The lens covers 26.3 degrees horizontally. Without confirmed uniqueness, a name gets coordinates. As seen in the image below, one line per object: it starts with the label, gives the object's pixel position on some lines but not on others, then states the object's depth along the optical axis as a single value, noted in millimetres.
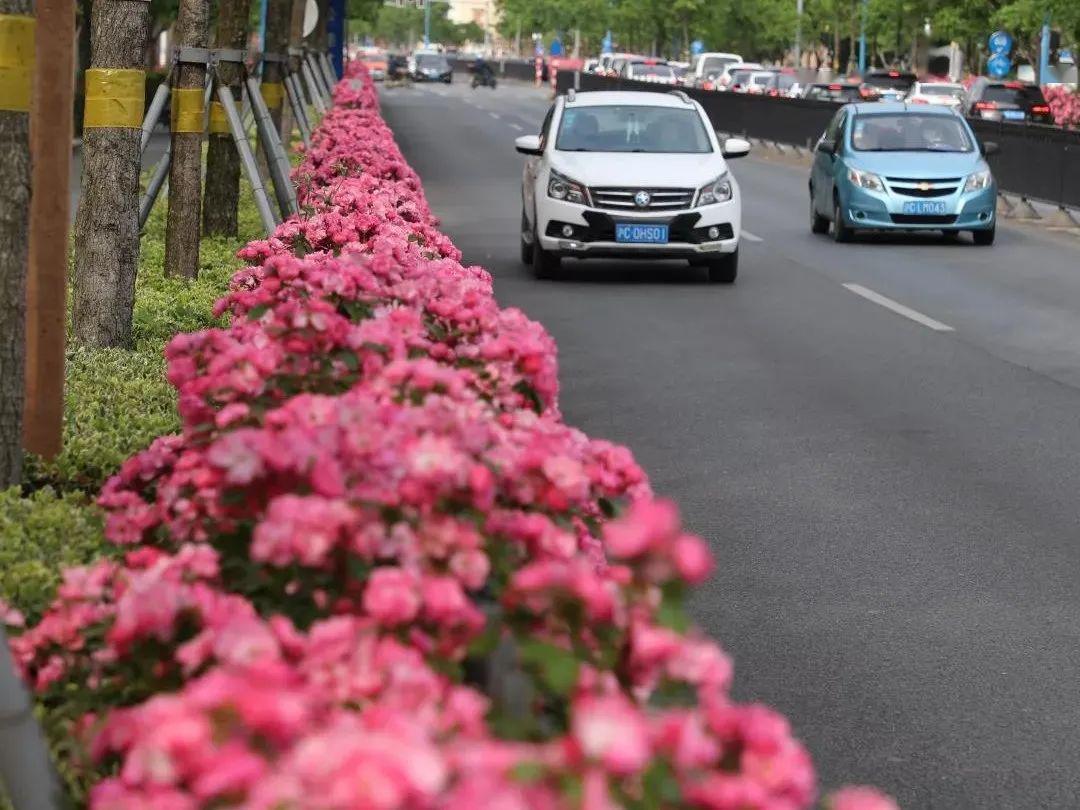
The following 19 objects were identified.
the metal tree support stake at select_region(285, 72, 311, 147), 28625
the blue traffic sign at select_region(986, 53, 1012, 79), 69875
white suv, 19422
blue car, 24141
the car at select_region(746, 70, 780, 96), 77188
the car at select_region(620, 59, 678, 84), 82250
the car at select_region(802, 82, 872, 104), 69244
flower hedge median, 2453
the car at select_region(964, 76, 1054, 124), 56188
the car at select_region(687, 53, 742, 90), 87875
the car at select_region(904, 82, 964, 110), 60812
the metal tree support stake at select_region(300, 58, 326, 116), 37909
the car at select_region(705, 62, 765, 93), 79250
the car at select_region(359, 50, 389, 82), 116712
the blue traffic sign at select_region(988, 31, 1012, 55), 69312
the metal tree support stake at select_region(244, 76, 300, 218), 16594
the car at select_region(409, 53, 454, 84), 119500
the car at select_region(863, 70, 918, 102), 70938
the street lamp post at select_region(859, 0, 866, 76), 97538
